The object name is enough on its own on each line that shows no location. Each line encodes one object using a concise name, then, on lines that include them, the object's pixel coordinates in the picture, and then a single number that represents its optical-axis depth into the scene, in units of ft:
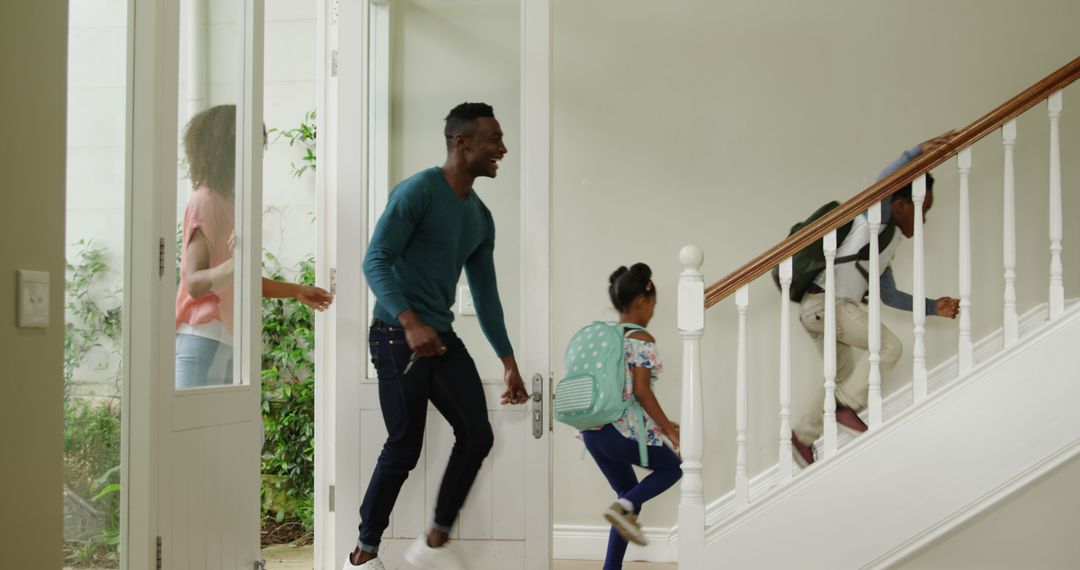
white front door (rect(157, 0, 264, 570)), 8.99
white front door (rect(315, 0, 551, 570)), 11.80
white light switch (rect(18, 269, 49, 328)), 5.98
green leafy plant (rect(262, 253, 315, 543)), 16.43
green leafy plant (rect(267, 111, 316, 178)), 16.93
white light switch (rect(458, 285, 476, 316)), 12.13
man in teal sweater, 11.25
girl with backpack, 11.14
